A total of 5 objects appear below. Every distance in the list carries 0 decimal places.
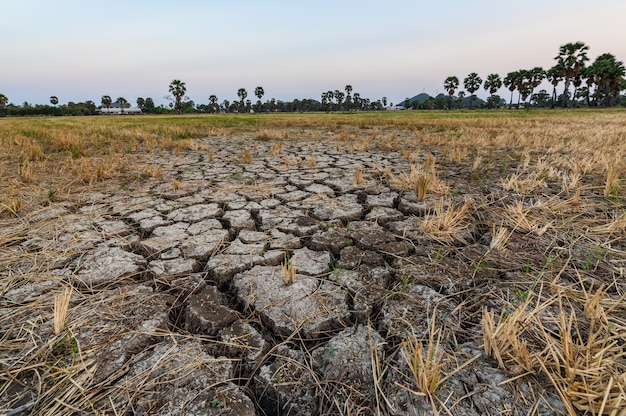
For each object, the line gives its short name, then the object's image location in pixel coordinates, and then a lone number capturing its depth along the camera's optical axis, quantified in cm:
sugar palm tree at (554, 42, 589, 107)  4434
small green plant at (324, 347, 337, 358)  116
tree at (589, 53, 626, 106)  4800
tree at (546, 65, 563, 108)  4807
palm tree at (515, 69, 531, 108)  6256
